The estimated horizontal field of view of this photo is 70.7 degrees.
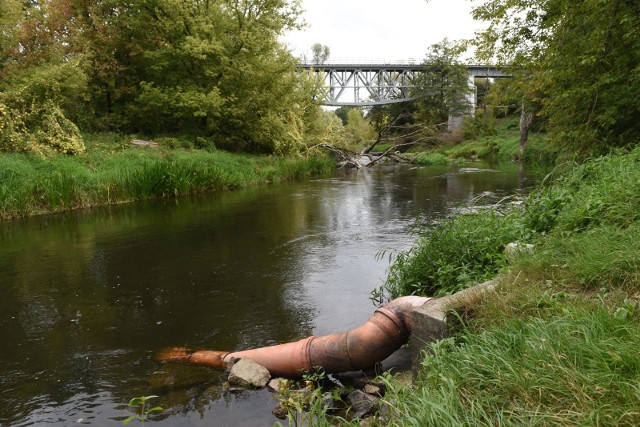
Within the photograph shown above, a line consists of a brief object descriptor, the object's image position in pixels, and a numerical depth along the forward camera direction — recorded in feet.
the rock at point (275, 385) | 12.56
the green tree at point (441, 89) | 162.09
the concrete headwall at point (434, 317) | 10.97
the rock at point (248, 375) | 12.74
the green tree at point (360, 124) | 199.27
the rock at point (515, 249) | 13.90
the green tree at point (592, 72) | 23.58
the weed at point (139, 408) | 11.50
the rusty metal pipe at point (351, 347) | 12.69
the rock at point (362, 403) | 11.08
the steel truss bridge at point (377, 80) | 194.49
